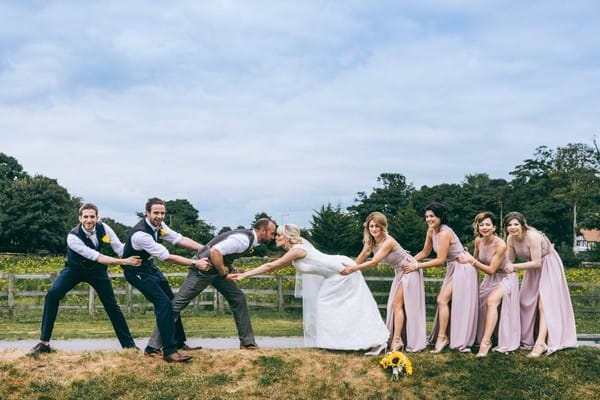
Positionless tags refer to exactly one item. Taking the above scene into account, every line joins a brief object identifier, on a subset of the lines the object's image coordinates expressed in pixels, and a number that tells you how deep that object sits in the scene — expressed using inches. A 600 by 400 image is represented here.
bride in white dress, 400.5
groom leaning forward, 383.6
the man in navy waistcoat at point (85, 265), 383.6
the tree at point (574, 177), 2834.6
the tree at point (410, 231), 2439.7
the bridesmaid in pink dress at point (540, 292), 409.7
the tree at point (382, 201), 3772.1
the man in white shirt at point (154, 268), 374.0
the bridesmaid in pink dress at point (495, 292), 409.1
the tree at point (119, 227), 2780.3
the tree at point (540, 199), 3117.6
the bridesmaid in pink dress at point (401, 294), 410.9
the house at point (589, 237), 4434.3
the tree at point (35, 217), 2935.5
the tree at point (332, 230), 2166.6
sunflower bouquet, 377.1
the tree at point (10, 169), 3390.7
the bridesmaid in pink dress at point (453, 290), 410.6
